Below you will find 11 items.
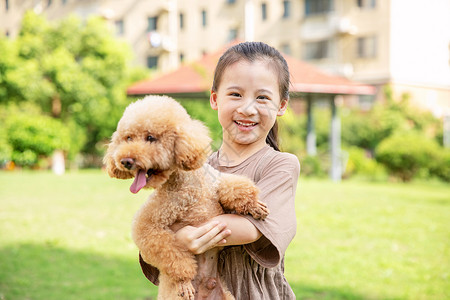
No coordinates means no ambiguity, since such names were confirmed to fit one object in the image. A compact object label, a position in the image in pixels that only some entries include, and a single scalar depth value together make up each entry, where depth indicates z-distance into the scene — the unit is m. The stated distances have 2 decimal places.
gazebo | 12.15
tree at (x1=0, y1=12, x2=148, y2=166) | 15.98
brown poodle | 1.37
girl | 1.46
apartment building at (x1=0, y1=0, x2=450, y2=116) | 20.03
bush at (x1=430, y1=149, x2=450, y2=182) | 13.23
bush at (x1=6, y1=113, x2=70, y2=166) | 16.08
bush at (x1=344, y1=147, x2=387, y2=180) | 14.47
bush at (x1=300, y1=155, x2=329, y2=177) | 13.83
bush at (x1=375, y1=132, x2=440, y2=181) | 13.22
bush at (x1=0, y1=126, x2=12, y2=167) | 16.05
